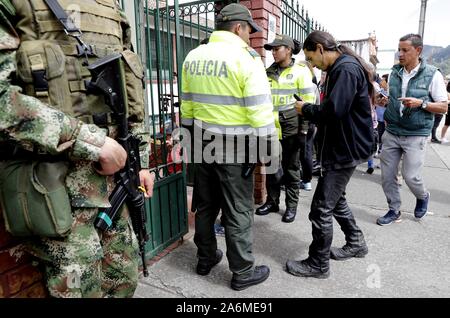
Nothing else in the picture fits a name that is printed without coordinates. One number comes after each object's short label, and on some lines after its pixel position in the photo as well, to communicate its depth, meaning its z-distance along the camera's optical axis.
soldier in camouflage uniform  1.21
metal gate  2.77
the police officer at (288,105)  3.63
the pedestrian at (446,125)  8.78
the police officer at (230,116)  2.19
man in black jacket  2.37
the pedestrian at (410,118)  3.37
